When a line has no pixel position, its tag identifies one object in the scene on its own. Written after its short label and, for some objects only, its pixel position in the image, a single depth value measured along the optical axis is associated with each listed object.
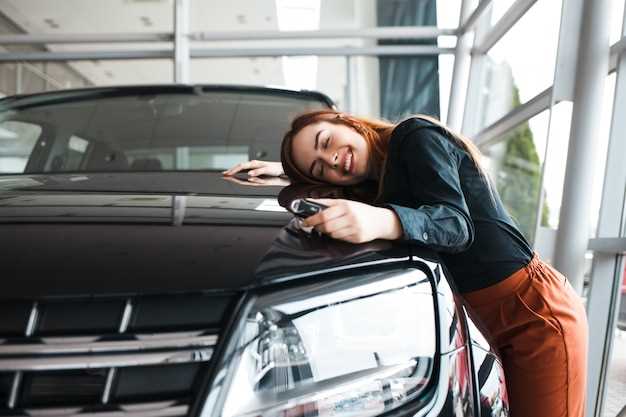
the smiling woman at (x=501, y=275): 1.17
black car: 0.68
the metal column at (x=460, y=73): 5.20
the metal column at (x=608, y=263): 2.26
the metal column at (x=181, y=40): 5.46
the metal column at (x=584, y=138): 2.37
